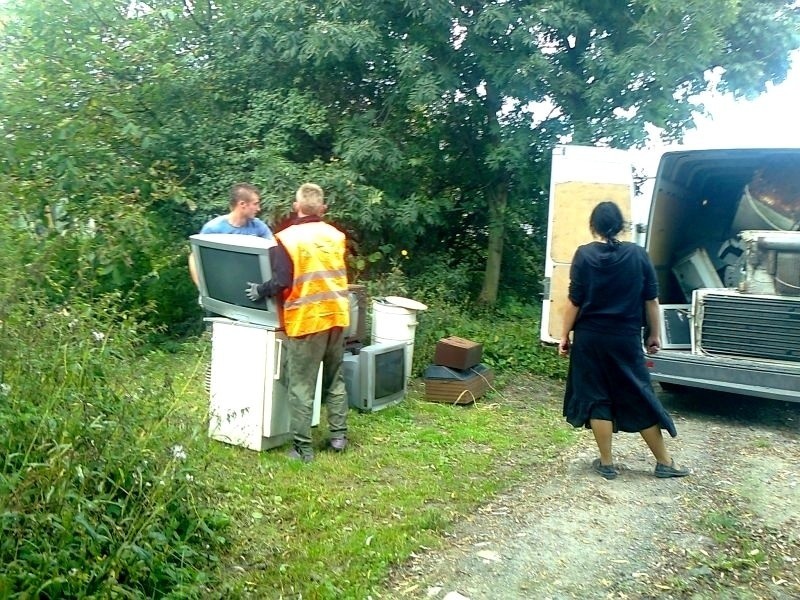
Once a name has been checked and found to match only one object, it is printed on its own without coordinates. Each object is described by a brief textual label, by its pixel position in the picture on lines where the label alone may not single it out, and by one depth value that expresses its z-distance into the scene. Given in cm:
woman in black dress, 522
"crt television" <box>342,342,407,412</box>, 688
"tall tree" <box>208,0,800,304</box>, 923
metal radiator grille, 698
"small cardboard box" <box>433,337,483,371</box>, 755
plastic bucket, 791
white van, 704
